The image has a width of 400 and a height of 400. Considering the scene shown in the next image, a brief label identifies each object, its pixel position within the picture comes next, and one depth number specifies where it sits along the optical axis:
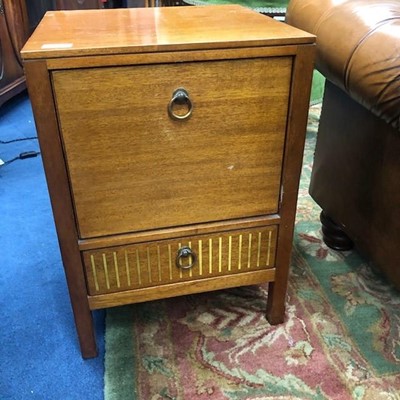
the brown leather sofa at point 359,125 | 0.73
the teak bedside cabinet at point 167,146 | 0.67
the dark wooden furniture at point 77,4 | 2.23
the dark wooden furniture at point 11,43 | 1.89
